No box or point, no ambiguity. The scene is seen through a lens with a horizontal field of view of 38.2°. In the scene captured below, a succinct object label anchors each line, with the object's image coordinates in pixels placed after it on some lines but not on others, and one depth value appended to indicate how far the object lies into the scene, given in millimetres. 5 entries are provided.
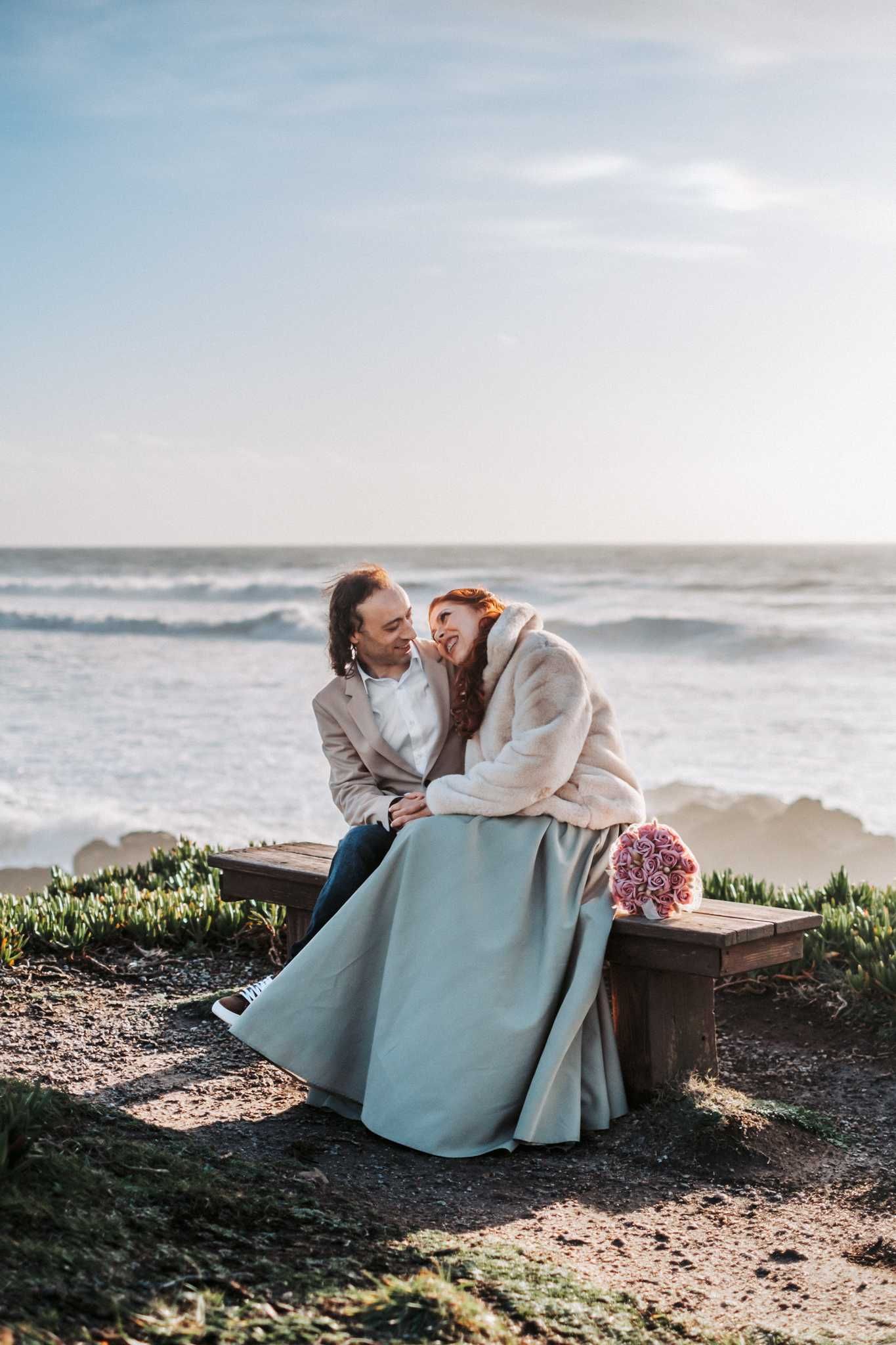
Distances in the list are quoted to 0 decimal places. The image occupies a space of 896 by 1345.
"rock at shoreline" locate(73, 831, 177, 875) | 10219
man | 4426
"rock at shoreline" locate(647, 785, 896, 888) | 10375
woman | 3707
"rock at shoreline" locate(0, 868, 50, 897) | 9141
